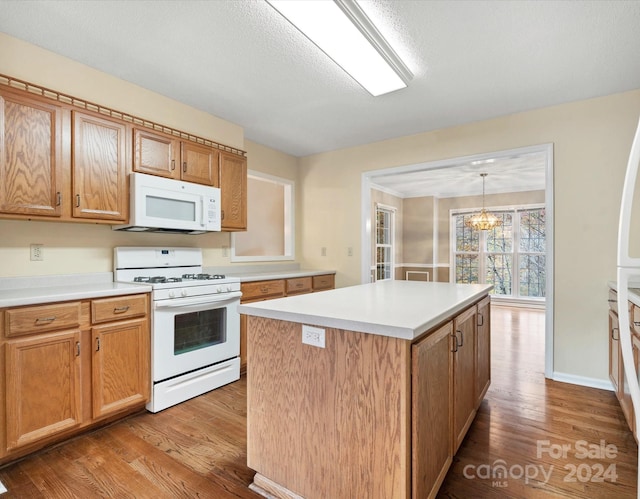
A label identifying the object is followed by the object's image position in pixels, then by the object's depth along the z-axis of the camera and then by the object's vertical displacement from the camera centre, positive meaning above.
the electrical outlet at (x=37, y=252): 2.24 -0.05
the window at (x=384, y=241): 6.50 +0.09
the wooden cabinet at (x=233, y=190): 3.28 +0.54
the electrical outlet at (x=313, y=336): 1.40 -0.37
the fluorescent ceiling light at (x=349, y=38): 1.76 +1.22
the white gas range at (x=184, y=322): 2.43 -0.61
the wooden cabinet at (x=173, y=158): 2.62 +0.73
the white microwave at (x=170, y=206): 2.52 +0.31
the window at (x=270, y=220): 4.55 +0.34
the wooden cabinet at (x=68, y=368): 1.78 -0.73
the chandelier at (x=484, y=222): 6.15 +0.44
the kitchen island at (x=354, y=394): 1.23 -0.61
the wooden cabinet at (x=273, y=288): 3.16 -0.45
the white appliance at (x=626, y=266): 0.81 -0.05
